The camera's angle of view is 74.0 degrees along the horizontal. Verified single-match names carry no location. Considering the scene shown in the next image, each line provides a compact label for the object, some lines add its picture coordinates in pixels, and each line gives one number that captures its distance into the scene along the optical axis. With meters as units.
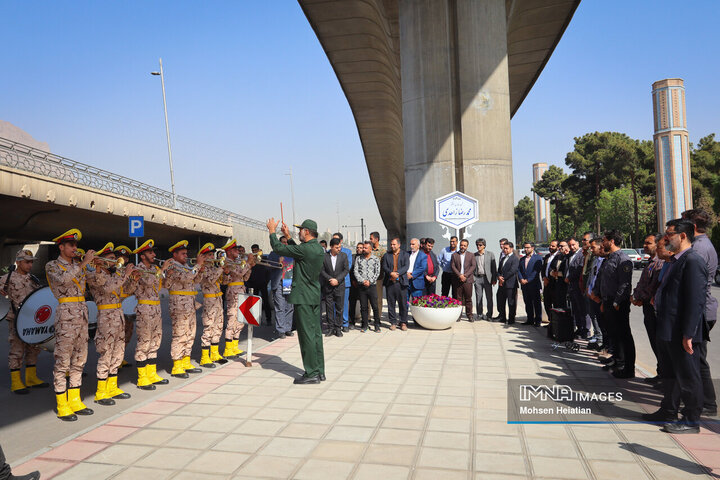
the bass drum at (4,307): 6.39
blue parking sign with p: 15.41
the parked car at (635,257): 33.25
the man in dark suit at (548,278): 9.88
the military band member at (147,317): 6.12
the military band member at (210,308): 7.27
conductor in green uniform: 6.32
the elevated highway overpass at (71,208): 17.27
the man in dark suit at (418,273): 11.10
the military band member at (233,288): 7.98
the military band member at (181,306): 6.69
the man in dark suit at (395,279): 10.63
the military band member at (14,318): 6.26
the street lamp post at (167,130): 34.34
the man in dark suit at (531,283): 10.36
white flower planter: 9.94
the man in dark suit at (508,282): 10.91
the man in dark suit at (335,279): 10.14
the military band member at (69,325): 5.09
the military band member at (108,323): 5.57
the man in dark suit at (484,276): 11.42
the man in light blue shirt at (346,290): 10.59
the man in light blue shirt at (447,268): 11.55
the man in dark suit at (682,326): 4.27
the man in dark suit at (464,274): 11.12
